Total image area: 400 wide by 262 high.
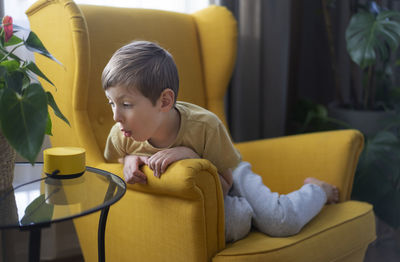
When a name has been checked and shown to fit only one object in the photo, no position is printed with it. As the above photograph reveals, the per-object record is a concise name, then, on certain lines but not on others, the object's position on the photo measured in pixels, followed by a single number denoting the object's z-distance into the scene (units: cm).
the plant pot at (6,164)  96
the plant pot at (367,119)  210
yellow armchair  110
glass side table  87
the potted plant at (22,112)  81
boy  107
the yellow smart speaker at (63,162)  104
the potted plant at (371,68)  187
